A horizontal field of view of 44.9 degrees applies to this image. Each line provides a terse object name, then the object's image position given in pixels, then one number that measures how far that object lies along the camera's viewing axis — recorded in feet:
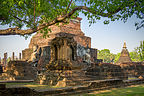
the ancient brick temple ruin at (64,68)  37.63
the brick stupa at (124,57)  88.33
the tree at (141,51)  137.20
